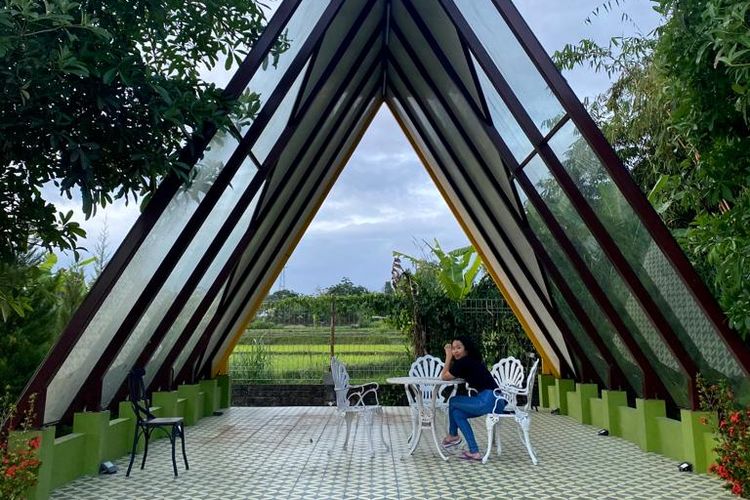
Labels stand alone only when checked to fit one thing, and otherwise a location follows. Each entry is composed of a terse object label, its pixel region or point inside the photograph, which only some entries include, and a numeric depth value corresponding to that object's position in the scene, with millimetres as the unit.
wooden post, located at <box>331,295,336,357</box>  11248
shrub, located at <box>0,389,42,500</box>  3328
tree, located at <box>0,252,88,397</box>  6992
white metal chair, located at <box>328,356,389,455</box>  5848
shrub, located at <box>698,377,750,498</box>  3914
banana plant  10922
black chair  4965
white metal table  5703
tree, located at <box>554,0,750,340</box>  2797
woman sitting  5594
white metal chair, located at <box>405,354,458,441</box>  6848
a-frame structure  4547
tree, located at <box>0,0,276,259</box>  2557
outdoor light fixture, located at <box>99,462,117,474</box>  5117
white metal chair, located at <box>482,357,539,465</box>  5465
